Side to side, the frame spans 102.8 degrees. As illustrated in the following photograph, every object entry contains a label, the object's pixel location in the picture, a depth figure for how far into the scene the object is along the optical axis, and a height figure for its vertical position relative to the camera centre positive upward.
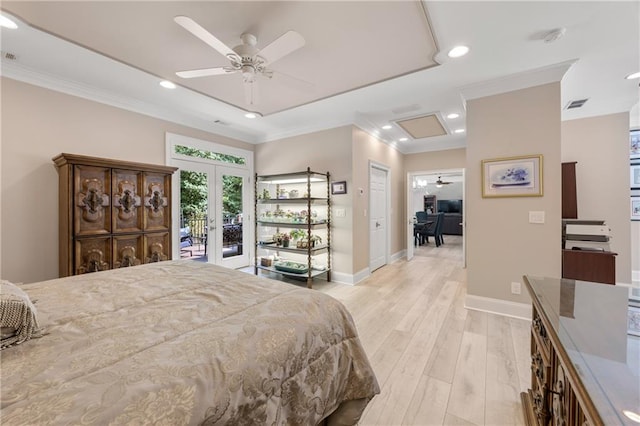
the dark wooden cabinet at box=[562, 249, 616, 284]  2.73 -0.59
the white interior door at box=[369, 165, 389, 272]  4.80 -0.11
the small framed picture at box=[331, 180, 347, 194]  4.17 +0.42
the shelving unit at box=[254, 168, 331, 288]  4.19 -0.11
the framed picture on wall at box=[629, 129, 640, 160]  4.03 +1.07
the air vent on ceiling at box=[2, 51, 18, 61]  2.41 +1.51
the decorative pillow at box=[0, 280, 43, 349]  0.89 -0.39
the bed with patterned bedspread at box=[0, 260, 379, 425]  0.65 -0.46
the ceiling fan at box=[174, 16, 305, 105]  1.70 +1.20
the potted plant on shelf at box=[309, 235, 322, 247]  4.15 -0.45
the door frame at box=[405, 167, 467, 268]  6.14 +0.02
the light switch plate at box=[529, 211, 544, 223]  2.76 -0.05
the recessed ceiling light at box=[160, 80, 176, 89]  2.92 +1.51
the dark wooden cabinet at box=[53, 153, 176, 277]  2.60 -0.01
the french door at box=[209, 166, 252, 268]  4.56 -0.13
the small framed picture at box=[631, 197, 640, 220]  3.97 +0.07
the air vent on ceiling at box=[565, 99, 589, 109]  3.46 +1.50
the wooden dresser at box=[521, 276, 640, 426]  0.62 -0.44
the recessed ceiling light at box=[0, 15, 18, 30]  1.95 +1.50
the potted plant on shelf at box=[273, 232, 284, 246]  4.56 -0.46
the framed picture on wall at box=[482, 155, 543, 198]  2.78 +0.40
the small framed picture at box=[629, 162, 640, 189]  4.03 +0.56
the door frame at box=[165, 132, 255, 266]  3.90 +0.86
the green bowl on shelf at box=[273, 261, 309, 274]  4.14 -0.91
